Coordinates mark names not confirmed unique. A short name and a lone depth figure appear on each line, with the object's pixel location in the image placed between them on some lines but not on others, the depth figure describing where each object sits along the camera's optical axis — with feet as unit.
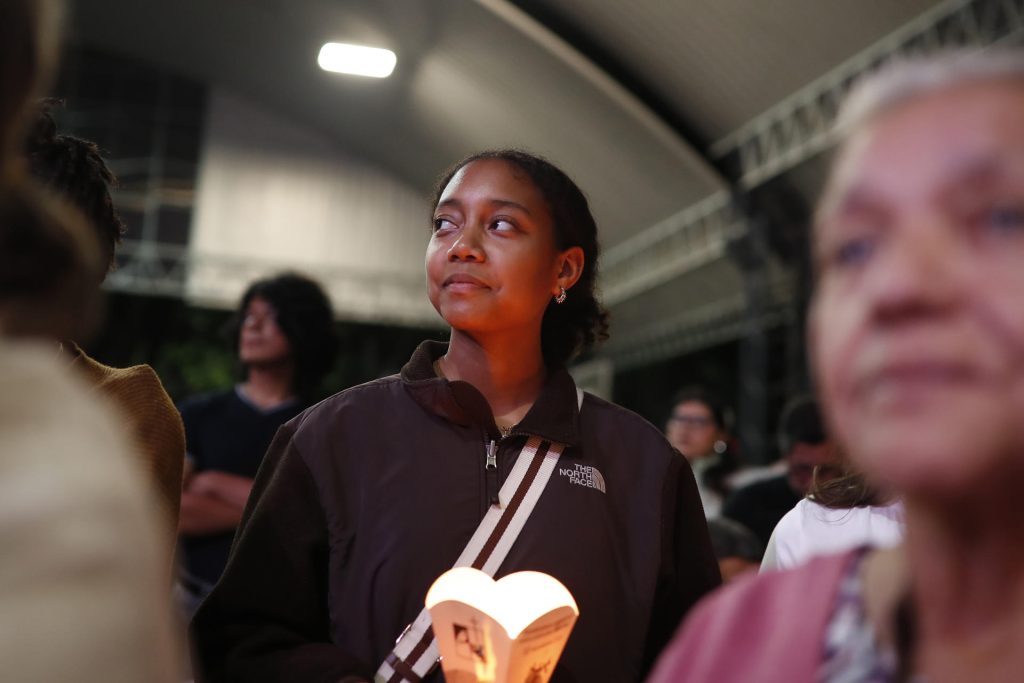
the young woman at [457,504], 6.12
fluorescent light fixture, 41.75
